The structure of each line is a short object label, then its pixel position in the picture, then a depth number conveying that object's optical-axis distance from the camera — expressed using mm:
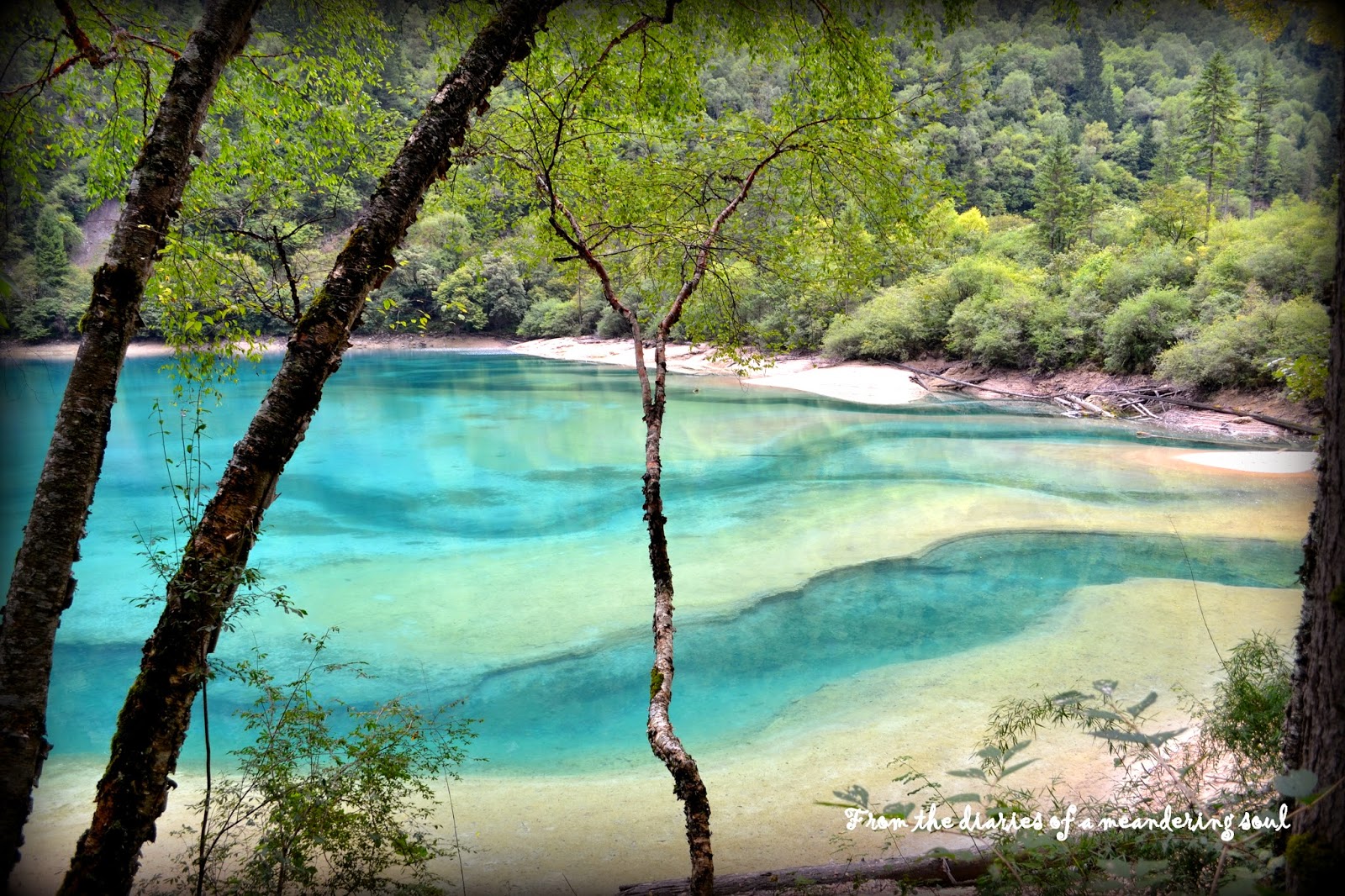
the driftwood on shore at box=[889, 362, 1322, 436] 18234
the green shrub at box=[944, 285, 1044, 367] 26656
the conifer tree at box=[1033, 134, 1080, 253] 36031
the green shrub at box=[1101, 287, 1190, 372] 22141
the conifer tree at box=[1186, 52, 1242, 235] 39906
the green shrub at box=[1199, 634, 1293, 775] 4062
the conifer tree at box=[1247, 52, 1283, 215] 39406
